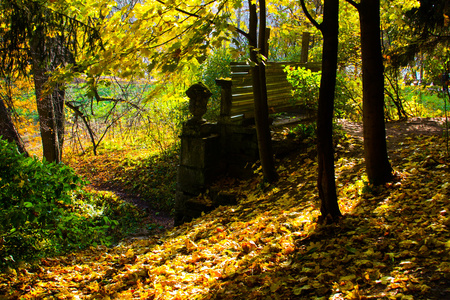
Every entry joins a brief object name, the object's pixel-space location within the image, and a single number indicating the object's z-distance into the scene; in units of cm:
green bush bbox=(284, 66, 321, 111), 737
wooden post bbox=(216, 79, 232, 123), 754
